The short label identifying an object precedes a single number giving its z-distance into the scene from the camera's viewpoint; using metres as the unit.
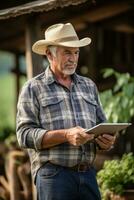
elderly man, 5.56
